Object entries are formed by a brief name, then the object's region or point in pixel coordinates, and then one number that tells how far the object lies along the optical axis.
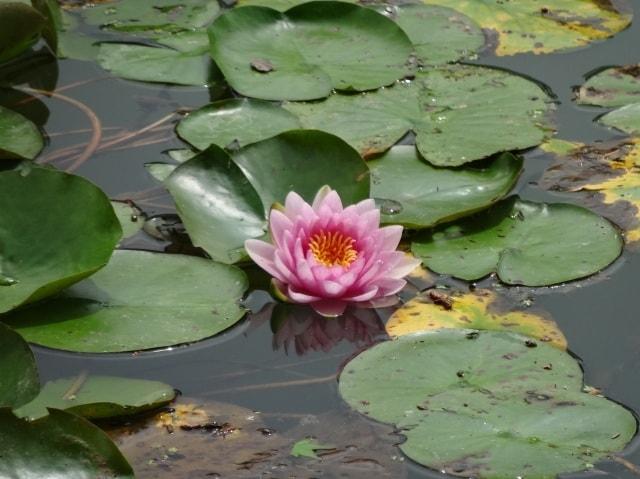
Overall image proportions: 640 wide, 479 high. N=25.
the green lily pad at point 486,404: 4.46
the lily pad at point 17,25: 6.67
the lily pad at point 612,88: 7.13
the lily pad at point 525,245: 5.62
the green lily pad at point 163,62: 7.30
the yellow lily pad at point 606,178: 6.08
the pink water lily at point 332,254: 5.37
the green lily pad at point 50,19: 6.97
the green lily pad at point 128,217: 5.84
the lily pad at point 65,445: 4.27
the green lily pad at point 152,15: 7.82
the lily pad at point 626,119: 6.85
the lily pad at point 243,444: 4.47
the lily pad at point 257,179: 5.73
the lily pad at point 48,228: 5.21
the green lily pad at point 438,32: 7.54
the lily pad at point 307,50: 7.07
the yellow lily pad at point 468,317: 5.28
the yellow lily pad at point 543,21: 7.74
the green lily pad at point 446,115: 6.47
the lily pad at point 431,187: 5.90
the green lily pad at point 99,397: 4.63
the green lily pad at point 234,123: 6.54
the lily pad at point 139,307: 5.10
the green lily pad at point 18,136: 6.50
